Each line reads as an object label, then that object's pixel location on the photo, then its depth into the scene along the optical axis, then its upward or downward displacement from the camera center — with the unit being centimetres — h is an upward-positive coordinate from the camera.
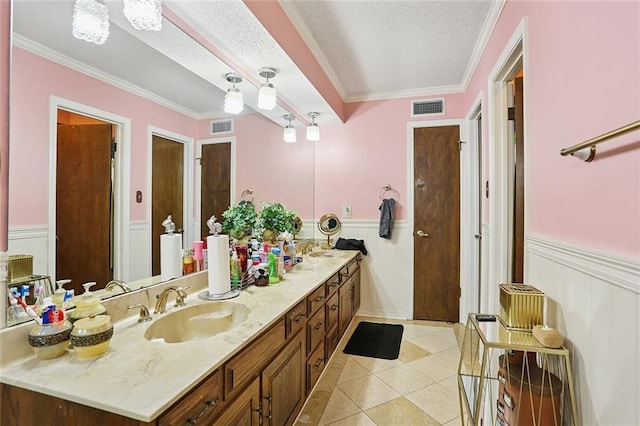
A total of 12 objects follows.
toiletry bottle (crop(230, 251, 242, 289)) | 187 -36
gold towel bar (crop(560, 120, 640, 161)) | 72 +20
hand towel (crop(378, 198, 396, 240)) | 347 -3
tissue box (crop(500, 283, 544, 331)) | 122 -37
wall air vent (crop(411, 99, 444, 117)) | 345 +119
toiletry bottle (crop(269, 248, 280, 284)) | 208 -37
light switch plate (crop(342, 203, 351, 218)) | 371 +5
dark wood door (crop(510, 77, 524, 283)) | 201 +14
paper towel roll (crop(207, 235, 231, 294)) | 168 -27
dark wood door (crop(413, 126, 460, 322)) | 341 -9
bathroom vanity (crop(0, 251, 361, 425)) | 82 -47
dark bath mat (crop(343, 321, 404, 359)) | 275 -120
